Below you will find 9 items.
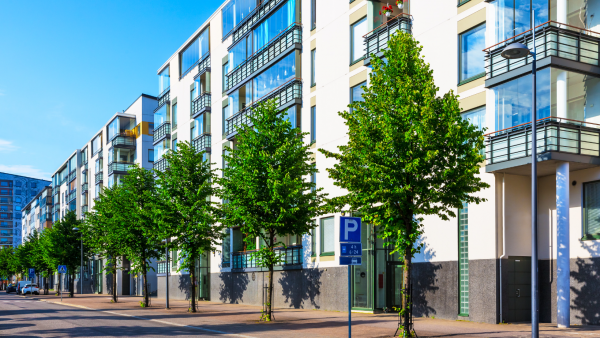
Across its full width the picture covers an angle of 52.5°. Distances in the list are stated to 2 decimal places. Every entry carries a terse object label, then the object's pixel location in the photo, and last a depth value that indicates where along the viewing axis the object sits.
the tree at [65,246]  63.03
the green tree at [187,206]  29.25
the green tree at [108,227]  37.53
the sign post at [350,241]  13.45
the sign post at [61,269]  49.43
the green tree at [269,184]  22.47
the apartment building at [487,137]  18.83
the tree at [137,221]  34.91
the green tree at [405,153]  15.77
